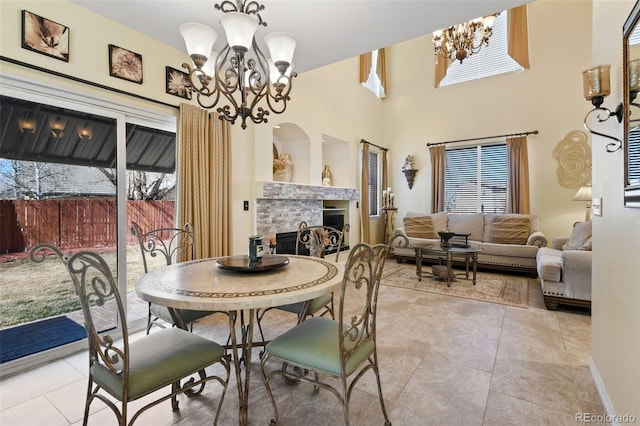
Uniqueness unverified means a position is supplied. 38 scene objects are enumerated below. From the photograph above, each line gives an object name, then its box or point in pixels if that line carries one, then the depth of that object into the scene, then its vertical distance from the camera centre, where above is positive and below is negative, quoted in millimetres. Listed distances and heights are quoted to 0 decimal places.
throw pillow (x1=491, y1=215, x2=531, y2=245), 4895 -309
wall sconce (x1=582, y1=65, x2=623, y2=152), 1543 +671
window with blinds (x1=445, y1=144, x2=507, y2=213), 5742 +666
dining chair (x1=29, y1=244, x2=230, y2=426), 1128 -648
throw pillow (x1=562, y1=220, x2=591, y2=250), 3598 -327
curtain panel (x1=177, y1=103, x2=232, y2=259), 2832 +358
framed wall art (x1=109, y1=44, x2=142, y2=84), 2414 +1283
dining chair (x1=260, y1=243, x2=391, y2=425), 1299 -648
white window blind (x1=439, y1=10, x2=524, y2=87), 5648 +3016
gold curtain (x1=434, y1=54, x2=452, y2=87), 6156 +3077
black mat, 2135 -966
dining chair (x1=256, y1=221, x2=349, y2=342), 1931 -618
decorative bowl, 4427 -379
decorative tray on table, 1676 -309
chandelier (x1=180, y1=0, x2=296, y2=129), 1659 +983
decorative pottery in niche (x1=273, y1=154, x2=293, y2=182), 4387 +695
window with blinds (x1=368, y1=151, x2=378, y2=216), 6534 +663
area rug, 3596 -1030
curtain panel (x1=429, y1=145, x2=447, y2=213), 6117 +773
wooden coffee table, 4027 -568
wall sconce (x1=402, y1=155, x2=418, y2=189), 6502 +952
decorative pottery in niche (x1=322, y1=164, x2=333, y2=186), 5422 +708
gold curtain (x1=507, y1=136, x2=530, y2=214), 5324 +669
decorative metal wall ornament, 4945 +891
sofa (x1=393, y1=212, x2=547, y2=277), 4625 -400
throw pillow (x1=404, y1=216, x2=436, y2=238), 5531 -278
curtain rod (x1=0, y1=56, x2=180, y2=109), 1937 +1027
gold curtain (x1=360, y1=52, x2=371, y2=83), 5891 +2969
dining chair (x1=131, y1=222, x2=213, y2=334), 1932 -354
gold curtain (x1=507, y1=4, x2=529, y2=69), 5406 +3259
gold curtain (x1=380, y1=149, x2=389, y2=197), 6684 +956
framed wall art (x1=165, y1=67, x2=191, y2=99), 2805 +1281
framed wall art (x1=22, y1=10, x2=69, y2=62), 1985 +1263
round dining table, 1264 -357
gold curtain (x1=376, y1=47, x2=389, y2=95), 6715 +3352
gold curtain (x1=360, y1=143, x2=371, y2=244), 5949 +344
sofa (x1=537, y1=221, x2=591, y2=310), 3020 -706
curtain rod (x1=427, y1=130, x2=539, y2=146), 5324 +1464
